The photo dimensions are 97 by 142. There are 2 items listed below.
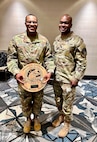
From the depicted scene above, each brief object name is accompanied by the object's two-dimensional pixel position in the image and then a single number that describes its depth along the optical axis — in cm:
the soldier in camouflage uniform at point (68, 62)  130
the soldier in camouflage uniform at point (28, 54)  127
